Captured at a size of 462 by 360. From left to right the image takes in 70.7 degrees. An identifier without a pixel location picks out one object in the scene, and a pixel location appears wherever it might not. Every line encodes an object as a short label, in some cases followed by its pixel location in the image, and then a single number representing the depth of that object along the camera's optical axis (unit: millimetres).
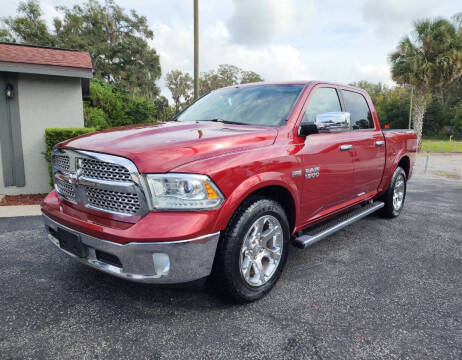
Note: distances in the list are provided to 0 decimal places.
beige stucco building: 6969
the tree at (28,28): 31484
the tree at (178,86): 49969
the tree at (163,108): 45025
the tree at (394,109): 48188
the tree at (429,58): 17859
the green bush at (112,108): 13352
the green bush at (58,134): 6547
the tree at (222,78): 46538
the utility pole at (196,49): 9836
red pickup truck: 2098
